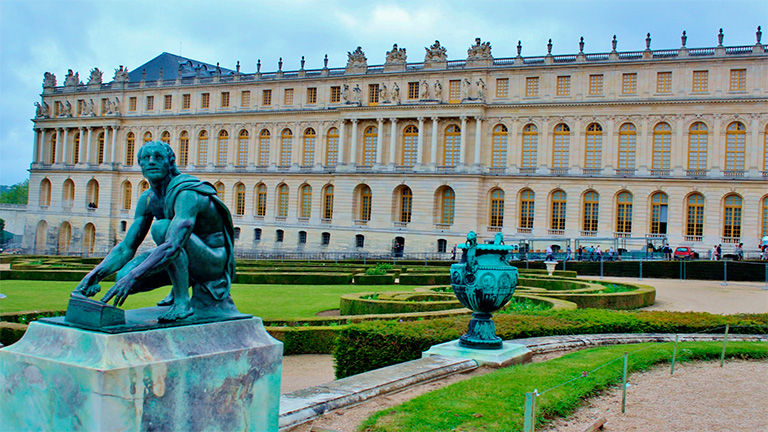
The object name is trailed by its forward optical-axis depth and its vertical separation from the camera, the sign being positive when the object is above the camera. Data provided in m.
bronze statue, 5.41 -0.21
